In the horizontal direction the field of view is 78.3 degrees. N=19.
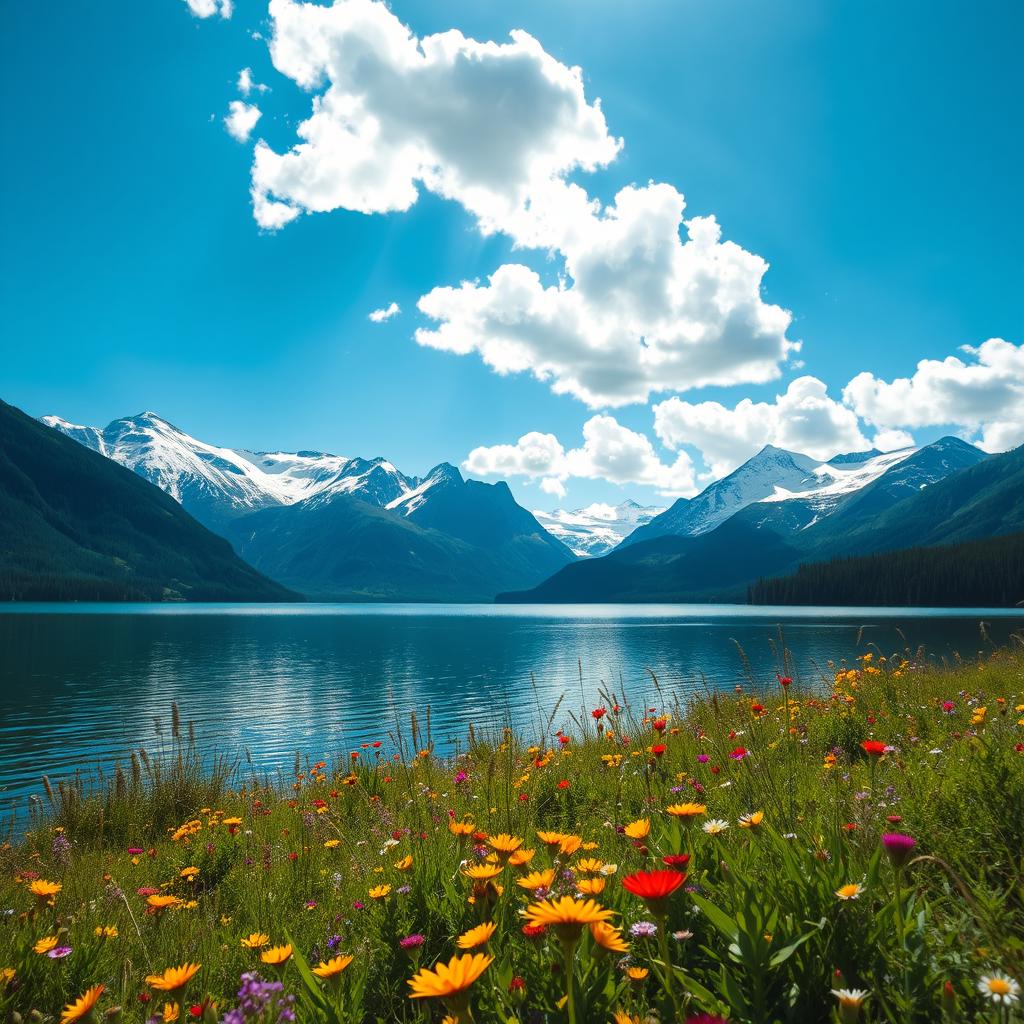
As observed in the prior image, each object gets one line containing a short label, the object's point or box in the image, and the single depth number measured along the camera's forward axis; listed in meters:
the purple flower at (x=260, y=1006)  1.95
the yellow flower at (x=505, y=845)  2.66
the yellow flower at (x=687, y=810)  2.75
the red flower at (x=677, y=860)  2.31
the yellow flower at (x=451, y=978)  1.57
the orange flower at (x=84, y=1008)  2.07
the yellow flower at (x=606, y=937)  1.81
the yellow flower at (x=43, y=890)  3.26
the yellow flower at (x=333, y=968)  2.24
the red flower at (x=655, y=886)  1.69
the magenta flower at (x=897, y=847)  1.96
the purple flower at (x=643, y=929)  2.23
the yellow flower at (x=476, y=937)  1.90
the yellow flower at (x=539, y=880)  2.29
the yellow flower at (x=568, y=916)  1.68
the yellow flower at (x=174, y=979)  2.11
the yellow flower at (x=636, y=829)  2.67
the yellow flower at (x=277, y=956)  2.37
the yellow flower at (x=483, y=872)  2.38
